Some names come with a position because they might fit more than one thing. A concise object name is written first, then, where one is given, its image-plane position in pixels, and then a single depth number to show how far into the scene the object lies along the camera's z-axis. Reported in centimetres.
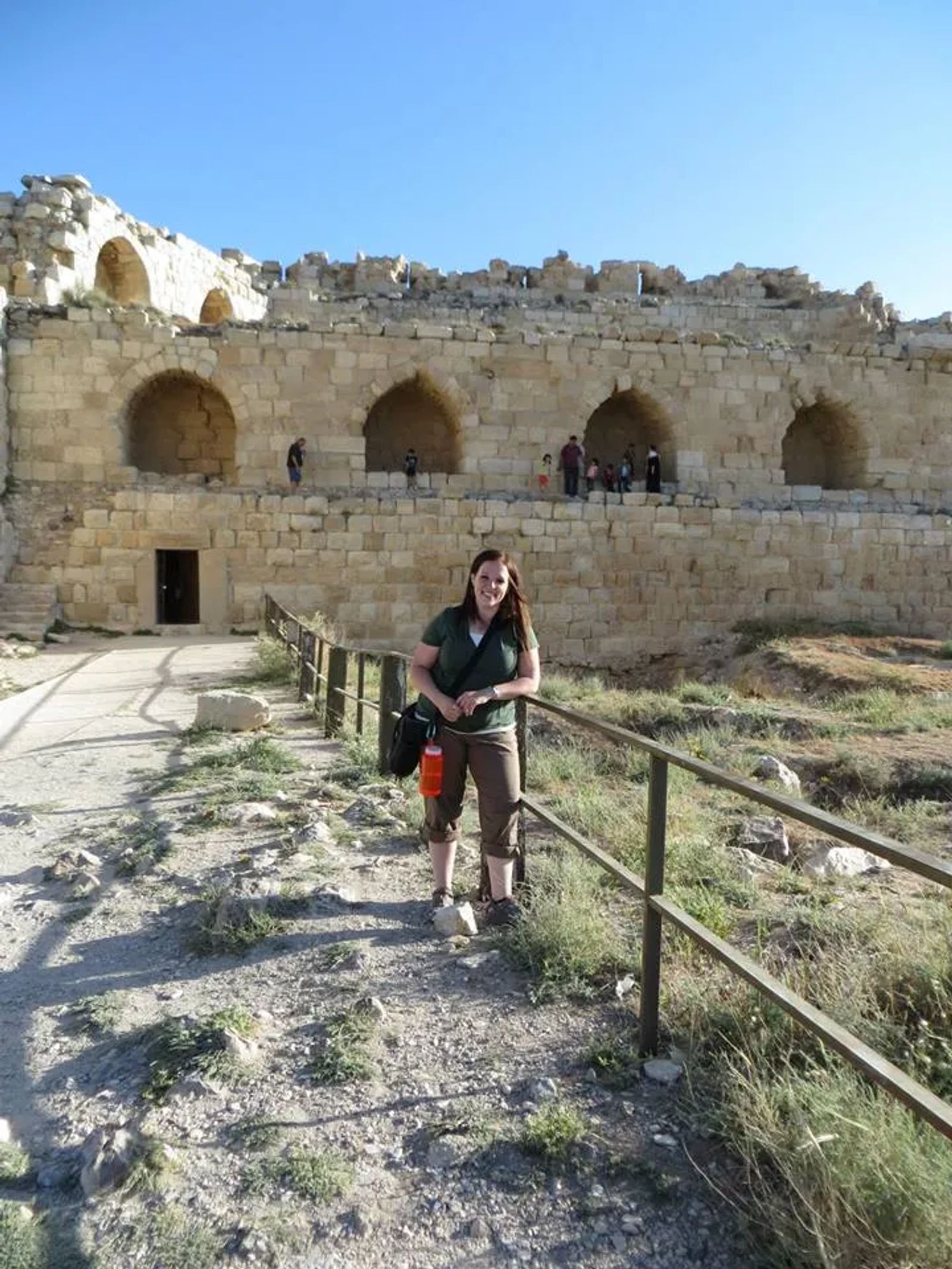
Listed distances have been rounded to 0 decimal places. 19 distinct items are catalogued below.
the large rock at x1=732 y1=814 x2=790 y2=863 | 582
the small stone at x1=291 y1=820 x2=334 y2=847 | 512
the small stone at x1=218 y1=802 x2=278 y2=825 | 550
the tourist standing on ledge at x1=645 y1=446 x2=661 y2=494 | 1753
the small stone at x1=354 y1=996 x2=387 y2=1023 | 328
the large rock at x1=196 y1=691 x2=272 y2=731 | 786
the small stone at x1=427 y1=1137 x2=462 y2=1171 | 255
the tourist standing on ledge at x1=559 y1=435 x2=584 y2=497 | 1702
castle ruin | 1525
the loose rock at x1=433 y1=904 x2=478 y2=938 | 402
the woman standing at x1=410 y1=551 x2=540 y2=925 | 404
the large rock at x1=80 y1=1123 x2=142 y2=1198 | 246
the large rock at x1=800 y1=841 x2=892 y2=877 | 538
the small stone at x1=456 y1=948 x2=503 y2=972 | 372
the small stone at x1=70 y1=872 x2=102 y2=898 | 445
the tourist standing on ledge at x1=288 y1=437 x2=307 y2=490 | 1591
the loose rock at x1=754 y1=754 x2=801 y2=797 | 738
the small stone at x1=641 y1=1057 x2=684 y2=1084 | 289
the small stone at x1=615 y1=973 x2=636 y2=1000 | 343
